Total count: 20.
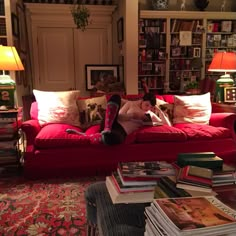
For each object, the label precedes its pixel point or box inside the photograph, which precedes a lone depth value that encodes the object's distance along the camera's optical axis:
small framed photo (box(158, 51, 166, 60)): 5.32
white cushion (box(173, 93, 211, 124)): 3.25
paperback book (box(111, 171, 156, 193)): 1.27
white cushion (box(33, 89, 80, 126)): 3.05
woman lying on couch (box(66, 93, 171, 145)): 2.69
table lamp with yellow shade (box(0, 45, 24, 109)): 2.91
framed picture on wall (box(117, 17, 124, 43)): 4.70
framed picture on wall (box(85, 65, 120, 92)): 5.14
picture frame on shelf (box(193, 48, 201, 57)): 5.39
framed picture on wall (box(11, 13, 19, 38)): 3.93
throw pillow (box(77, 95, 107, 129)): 3.16
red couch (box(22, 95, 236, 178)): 2.69
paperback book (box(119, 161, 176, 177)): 1.34
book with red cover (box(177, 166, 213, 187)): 1.22
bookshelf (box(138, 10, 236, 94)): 5.20
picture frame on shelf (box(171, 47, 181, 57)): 5.37
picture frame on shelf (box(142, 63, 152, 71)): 5.35
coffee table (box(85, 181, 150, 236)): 1.13
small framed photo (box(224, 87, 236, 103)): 3.55
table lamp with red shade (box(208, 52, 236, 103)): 3.44
